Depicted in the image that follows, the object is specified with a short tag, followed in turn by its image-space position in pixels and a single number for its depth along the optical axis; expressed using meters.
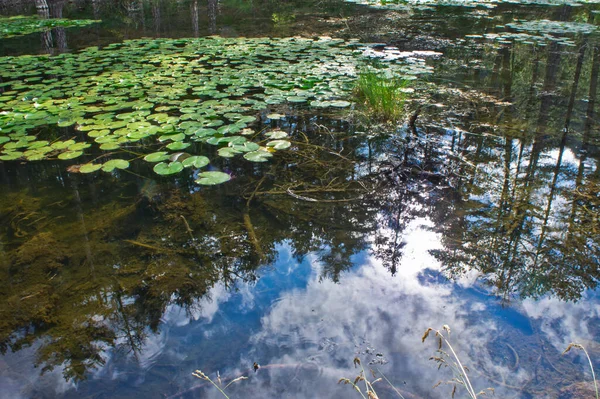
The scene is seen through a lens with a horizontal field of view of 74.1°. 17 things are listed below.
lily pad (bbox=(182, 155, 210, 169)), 2.75
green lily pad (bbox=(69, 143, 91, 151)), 3.10
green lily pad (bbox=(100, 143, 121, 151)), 3.03
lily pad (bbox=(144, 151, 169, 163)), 2.85
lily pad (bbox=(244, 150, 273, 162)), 2.81
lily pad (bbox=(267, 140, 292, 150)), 3.06
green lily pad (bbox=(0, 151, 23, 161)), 2.89
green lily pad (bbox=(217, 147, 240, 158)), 2.89
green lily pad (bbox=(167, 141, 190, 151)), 3.00
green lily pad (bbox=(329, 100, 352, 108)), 3.71
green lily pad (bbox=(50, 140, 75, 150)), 3.09
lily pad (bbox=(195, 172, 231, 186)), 2.59
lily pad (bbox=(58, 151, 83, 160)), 2.95
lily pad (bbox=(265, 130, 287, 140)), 3.24
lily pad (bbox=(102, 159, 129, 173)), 2.76
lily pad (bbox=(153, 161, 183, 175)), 2.67
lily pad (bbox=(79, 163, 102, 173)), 2.77
